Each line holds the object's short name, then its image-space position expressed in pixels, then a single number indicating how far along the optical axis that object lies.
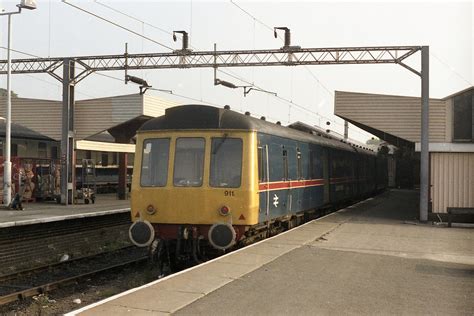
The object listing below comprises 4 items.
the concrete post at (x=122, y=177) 29.08
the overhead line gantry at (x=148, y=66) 21.58
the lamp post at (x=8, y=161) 21.28
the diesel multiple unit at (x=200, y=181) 10.15
